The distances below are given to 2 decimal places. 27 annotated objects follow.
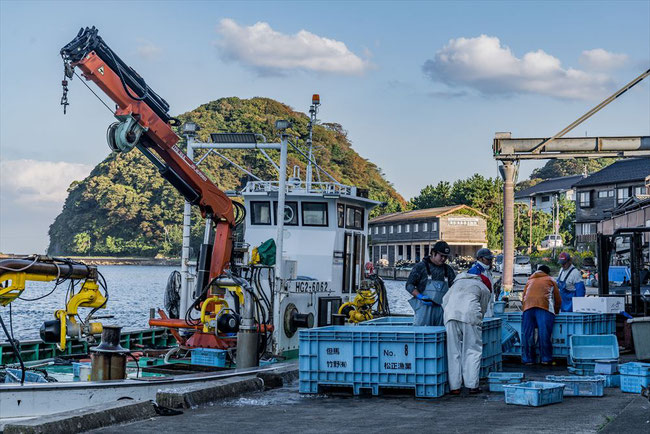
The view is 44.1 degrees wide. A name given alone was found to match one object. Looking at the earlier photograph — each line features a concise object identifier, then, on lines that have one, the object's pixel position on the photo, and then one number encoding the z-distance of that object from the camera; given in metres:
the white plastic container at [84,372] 10.29
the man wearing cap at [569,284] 13.82
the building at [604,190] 61.85
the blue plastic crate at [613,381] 9.46
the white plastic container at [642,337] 10.38
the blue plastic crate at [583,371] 10.24
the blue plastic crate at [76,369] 10.67
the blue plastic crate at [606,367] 9.64
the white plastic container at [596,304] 12.88
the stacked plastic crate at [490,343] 10.07
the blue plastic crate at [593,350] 10.24
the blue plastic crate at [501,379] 9.08
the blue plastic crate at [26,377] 10.07
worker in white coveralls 9.00
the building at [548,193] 94.00
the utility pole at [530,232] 77.61
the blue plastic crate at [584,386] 8.65
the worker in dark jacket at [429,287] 10.04
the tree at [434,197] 96.56
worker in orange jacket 11.66
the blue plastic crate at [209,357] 11.91
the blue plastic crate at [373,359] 8.77
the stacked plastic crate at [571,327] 11.77
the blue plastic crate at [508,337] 12.30
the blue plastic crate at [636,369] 8.73
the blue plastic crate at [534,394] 8.06
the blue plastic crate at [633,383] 8.73
